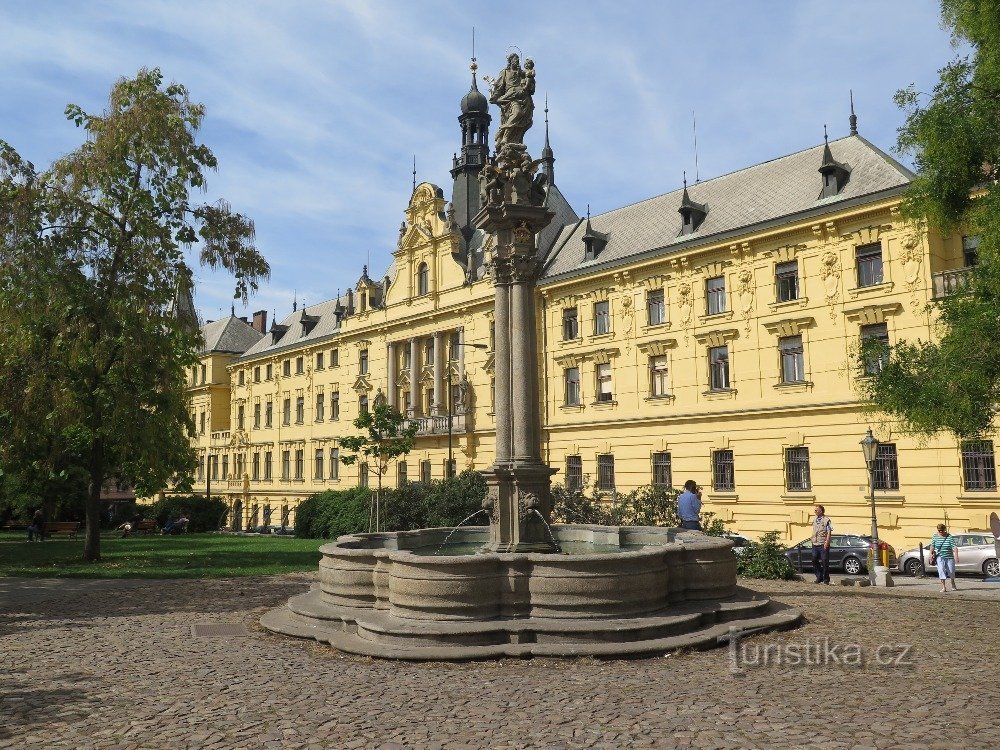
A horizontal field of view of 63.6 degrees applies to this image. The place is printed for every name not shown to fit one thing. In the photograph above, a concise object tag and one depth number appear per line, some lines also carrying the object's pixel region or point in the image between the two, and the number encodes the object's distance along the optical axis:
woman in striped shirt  17.84
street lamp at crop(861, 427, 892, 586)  17.88
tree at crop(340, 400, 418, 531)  30.02
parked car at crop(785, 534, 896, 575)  24.11
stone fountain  9.55
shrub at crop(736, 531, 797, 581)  17.62
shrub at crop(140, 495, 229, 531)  52.25
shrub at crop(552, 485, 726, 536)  27.19
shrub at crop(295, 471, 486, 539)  30.02
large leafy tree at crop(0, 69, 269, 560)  21.67
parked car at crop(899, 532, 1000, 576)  22.19
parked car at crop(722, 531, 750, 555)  23.07
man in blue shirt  17.05
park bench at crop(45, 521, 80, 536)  44.16
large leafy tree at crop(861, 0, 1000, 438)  14.55
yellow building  26.19
